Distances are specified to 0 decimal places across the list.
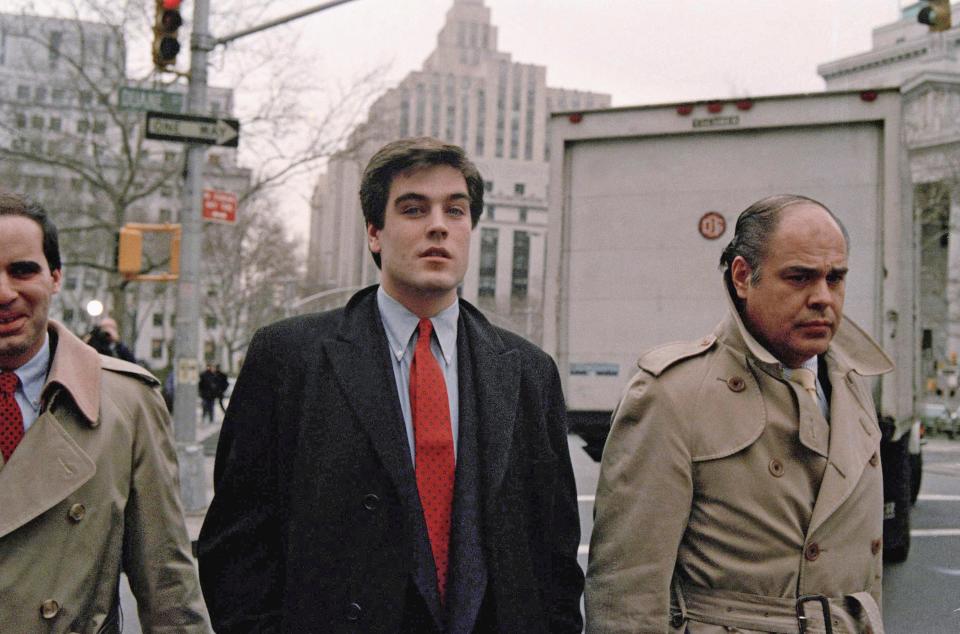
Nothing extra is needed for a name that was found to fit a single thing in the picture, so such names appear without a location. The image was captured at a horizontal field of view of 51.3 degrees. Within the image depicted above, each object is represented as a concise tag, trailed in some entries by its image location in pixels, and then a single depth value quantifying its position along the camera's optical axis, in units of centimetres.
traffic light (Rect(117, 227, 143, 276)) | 1179
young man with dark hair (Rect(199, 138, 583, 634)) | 248
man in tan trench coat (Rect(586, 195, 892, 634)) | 255
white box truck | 725
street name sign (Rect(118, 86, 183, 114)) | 1012
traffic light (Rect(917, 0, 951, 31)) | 1105
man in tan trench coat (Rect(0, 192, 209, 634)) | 243
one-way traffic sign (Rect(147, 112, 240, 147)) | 1007
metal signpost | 1085
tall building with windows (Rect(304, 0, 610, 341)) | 12925
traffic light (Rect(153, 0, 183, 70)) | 981
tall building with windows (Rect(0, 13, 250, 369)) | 2112
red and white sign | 1130
